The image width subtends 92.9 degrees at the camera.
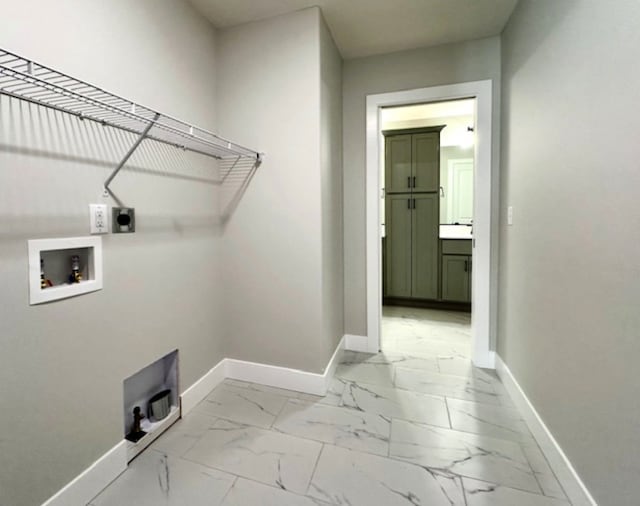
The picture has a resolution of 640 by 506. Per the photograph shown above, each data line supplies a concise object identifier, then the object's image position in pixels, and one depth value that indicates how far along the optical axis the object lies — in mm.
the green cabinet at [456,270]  3674
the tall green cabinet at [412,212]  3744
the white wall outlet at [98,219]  1240
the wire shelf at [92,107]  906
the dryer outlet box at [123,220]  1337
